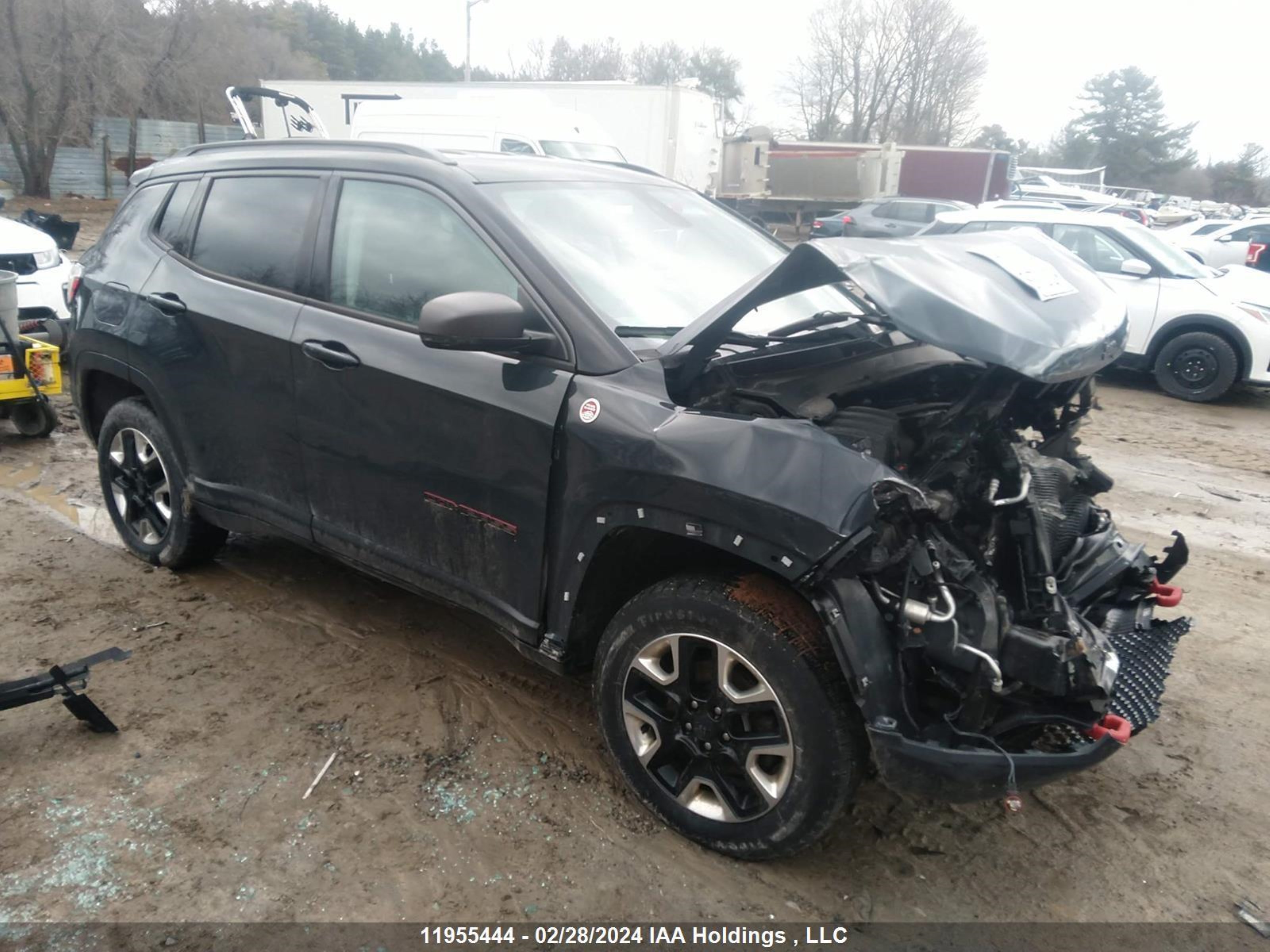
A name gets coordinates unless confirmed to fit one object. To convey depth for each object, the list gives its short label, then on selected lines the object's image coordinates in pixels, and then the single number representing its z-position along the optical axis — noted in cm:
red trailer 3050
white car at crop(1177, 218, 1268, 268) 1791
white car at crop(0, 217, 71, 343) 771
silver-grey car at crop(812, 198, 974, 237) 1966
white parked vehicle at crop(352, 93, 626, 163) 1362
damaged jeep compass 236
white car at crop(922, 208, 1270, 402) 877
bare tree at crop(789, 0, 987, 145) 5262
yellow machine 617
